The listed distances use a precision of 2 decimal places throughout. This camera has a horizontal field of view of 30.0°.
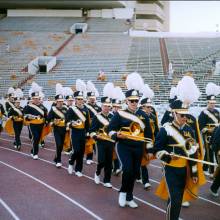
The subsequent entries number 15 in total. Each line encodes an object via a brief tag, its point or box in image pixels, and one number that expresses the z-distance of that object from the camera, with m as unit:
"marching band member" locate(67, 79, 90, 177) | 9.23
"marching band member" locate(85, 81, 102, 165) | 10.44
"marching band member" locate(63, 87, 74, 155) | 10.74
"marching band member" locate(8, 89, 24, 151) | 13.29
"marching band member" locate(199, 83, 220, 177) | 9.46
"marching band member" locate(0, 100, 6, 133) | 15.92
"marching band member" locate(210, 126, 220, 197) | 6.98
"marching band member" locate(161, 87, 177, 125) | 9.12
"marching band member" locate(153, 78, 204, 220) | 5.42
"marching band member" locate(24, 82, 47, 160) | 11.43
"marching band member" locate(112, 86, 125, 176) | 8.94
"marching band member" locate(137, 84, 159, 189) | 7.79
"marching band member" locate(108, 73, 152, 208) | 6.75
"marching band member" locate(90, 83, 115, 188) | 8.27
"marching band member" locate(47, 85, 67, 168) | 10.33
